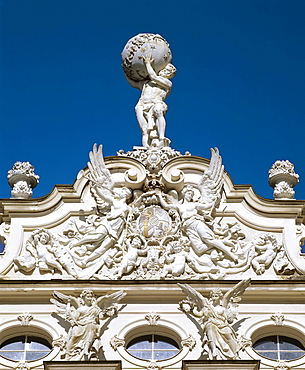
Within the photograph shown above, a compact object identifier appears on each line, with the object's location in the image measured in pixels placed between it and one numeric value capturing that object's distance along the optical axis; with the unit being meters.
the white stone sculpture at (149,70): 25.00
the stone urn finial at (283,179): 23.69
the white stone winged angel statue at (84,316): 21.33
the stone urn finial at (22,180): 23.67
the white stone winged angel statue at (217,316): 21.28
